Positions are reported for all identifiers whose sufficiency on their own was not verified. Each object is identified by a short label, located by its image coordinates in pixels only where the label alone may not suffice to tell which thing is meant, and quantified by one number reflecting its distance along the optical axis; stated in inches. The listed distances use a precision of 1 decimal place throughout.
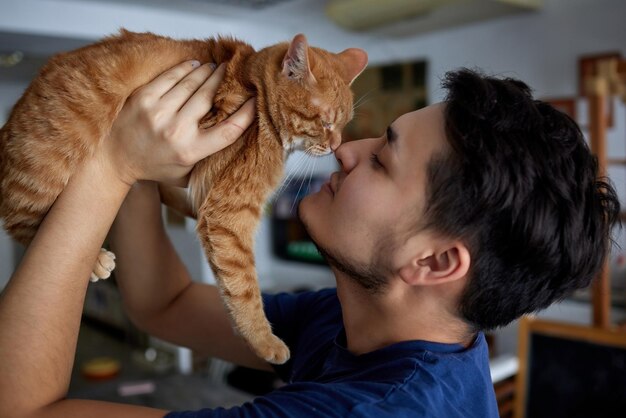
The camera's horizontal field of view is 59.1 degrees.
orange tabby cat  40.6
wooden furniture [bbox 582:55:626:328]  91.8
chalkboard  87.4
